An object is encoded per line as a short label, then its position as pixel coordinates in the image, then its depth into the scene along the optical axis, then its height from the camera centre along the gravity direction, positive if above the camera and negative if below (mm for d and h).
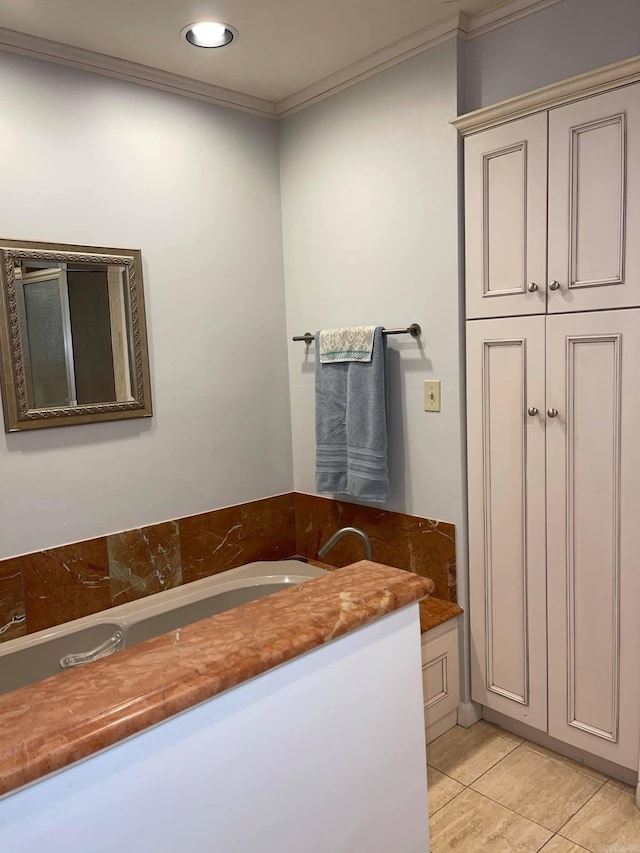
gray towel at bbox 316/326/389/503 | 2424 -303
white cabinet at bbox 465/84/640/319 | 1805 +380
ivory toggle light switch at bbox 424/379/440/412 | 2334 -177
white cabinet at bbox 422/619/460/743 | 2234 -1149
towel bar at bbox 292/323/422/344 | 2350 +54
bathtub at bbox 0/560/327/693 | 2133 -928
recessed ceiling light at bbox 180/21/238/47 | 2058 +1012
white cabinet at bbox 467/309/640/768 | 1900 -565
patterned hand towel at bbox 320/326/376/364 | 2439 +17
